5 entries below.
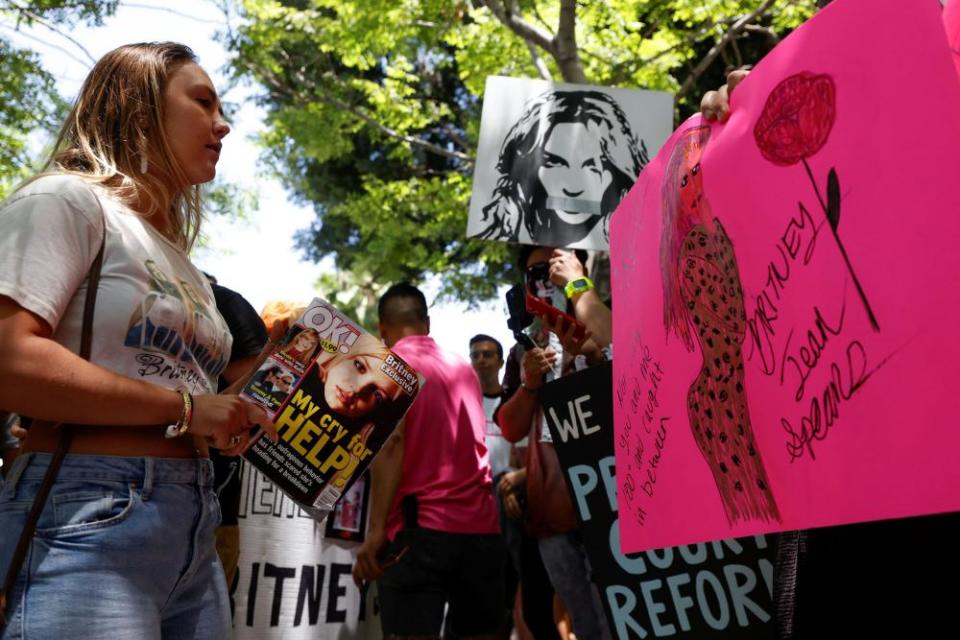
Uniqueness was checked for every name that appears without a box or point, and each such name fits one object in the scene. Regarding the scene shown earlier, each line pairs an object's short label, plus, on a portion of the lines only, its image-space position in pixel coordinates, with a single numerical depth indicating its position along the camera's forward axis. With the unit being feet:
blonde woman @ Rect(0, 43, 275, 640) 5.41
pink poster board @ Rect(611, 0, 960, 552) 4.07
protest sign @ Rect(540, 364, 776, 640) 8.52
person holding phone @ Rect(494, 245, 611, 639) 12.46
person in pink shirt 13.83
